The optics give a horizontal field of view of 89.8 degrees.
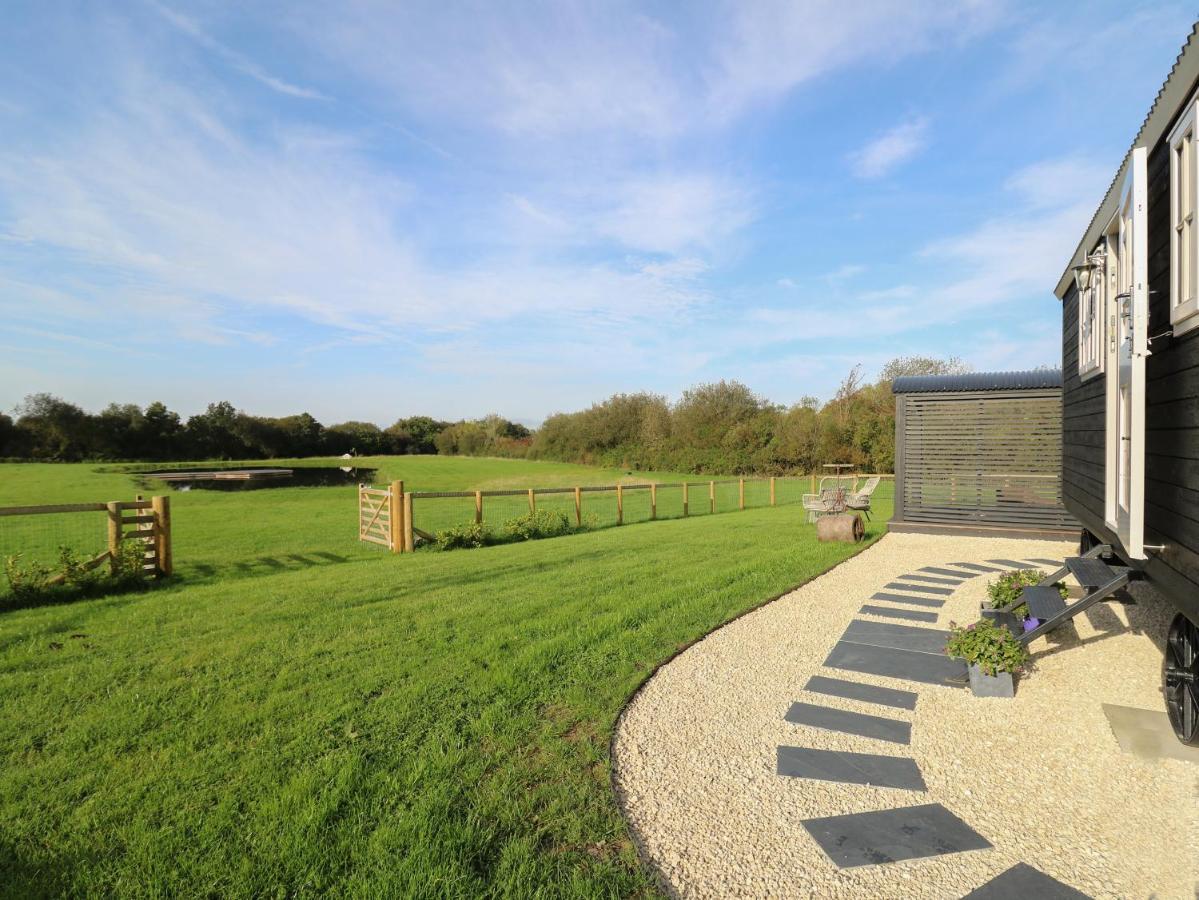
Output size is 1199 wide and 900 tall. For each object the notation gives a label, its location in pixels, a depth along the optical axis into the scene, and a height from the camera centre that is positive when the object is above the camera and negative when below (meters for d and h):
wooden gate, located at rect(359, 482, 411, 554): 10.25 -1.27
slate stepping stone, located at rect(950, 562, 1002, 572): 7.13 -1.43
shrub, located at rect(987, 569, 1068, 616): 4.71 -1.09
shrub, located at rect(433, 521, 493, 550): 10.31 -1.55
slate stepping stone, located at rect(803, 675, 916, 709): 3.46 -1.46
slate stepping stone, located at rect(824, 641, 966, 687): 3.80 -1.45
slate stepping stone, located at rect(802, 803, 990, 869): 2.11 -1.42
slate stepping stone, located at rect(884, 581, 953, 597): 6.08 -1.44
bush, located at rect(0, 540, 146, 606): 6.15 -1.41
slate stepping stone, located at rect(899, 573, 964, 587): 6.50 -1.44
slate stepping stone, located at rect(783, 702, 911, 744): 3.06 -1.45
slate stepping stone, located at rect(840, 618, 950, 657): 4.41 -1.45
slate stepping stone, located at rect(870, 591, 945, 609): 5.61 -1.45
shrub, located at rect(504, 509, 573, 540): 11.23 -1.50
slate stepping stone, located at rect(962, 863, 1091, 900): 1.89 -1.40
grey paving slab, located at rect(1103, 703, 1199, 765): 2.85 -1.45
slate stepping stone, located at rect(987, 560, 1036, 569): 7.22 -1.42
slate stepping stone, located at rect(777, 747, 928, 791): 2.61 -1.44
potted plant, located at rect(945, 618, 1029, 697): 3.54 -1.25
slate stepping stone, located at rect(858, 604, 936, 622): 5.15 -1.45
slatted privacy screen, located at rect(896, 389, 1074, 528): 9.57 -0.16
